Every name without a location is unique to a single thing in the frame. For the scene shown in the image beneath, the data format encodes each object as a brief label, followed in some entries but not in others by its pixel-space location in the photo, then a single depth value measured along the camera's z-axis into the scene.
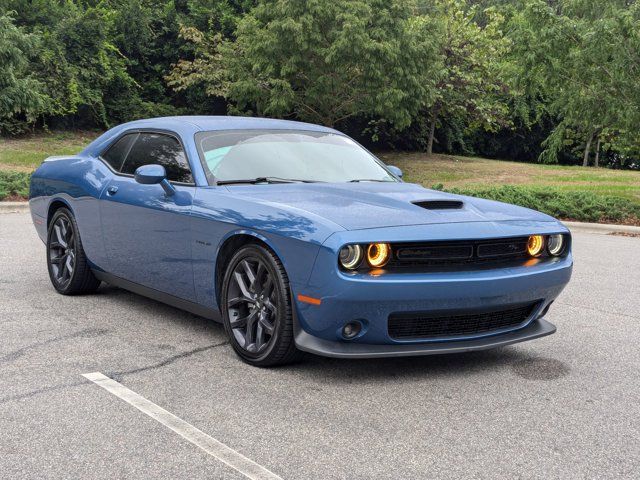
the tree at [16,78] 19.42
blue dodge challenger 4.38
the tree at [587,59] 15.86
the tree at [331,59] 24.02
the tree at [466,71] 30.95
